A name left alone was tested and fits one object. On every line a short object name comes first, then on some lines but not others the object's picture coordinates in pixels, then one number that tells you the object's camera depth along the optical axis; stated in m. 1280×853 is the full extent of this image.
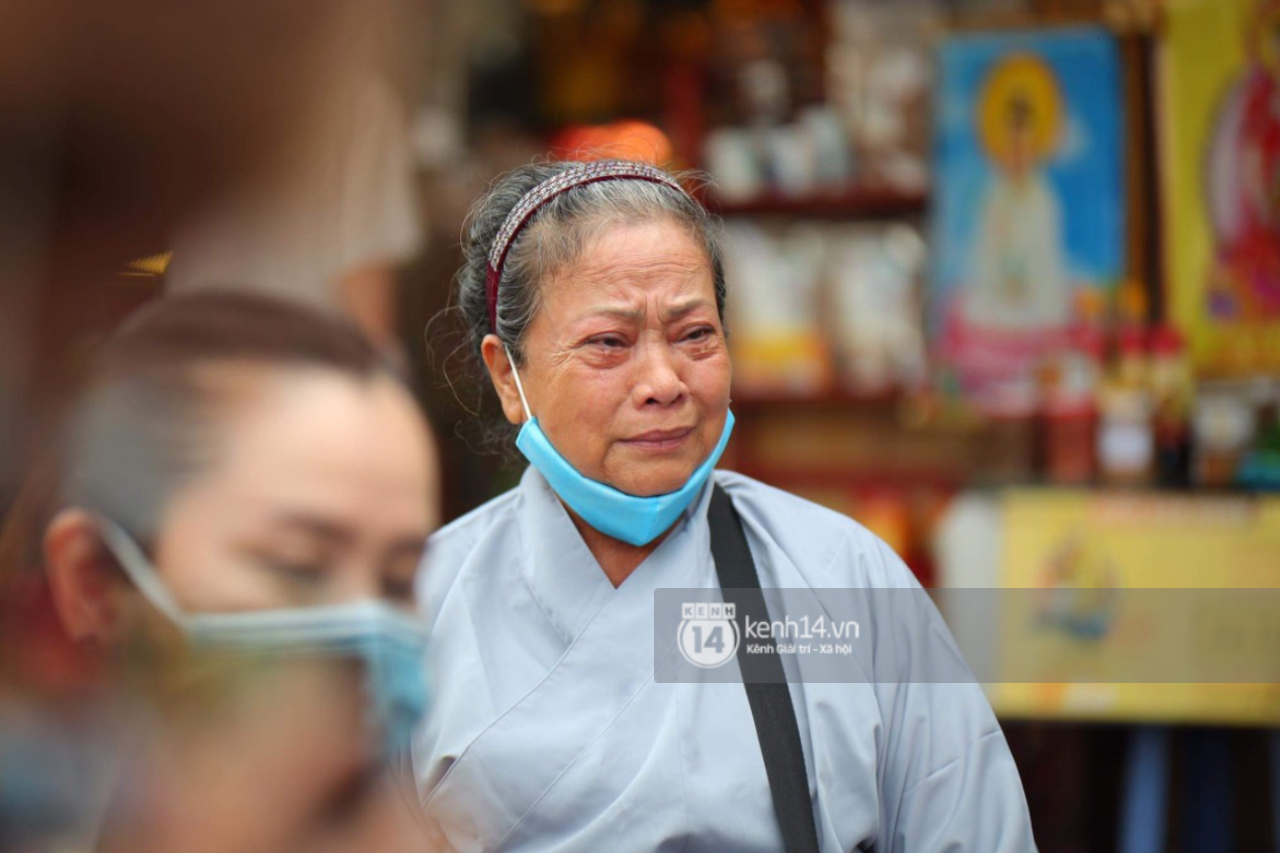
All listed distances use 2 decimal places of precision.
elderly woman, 2.31
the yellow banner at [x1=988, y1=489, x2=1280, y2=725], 3.19
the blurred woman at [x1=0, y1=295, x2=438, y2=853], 2.07
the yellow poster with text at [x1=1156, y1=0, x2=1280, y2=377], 3.94
